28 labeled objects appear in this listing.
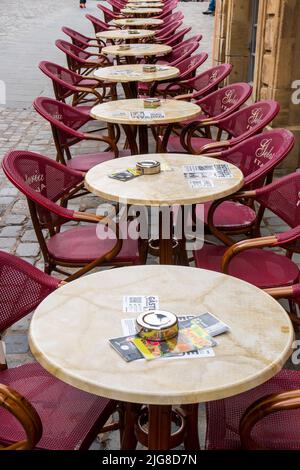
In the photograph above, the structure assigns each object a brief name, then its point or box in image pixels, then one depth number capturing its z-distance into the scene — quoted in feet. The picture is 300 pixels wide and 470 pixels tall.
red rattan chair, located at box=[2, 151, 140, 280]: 10.33
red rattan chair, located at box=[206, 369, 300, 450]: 5.91
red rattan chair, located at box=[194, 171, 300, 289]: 9.50
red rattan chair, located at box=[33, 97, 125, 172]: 14.60
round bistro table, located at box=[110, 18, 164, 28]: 33.64
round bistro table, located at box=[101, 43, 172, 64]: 23.52
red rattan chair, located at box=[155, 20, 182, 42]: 31.48
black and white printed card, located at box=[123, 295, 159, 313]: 6.53
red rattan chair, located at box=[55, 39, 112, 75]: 25.89
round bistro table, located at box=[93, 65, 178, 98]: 18.84
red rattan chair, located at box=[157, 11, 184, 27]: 34.63
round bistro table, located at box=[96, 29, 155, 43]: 27.96
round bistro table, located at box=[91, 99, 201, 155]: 13.98
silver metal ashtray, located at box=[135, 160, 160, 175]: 10.45
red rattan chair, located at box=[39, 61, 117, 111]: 19.63
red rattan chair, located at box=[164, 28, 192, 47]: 28.96
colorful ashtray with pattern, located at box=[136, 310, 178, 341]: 5.94
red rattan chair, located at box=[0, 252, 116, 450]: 5.96
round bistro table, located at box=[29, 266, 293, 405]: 5.35
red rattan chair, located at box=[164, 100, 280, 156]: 13.58
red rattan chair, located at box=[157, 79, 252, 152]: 15.87
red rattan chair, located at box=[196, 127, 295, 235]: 11.48
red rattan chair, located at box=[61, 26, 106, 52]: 29.99
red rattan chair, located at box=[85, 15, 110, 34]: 35.28
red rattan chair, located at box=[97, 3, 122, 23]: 40.29
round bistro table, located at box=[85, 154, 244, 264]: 9.46
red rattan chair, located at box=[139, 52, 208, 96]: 21.30
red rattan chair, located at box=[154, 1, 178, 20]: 39.65
